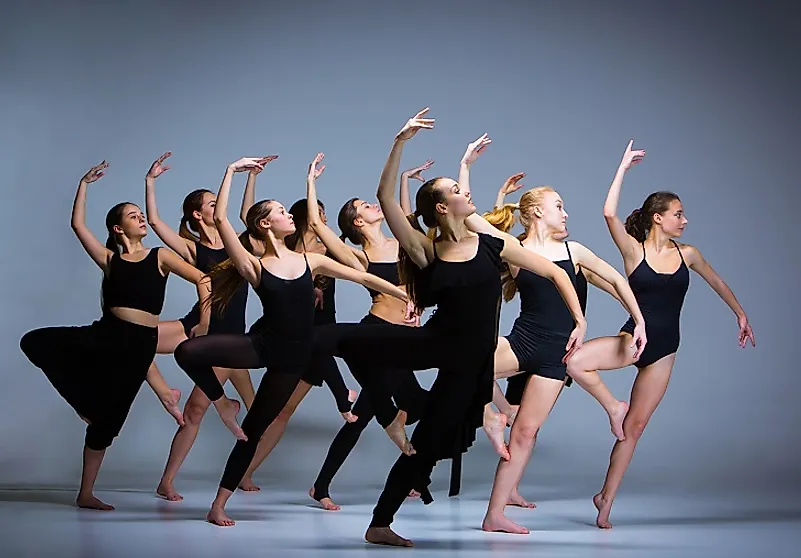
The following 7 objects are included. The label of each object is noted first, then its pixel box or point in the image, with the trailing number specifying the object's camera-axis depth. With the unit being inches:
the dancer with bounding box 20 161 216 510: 618.9
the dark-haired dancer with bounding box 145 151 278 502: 645.0
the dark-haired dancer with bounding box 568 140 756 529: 588.7
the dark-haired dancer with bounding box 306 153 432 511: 618.3
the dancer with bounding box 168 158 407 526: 572.1
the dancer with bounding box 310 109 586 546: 517.0
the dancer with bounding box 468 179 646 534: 564.1
